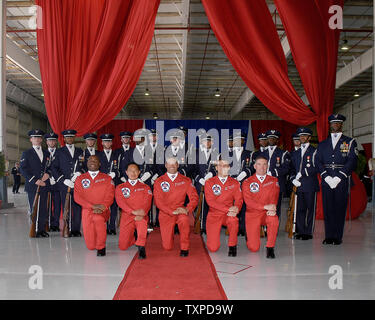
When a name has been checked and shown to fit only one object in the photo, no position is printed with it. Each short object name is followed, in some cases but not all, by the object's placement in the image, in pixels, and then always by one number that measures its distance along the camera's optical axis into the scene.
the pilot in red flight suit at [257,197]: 4.84
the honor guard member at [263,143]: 6.70
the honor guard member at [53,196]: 6.32
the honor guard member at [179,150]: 6.62
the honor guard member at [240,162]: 6.36
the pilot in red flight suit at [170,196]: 4.96
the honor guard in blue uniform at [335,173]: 5.29
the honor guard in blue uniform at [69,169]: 6.05
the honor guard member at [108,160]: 6.68
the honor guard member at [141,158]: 6.59
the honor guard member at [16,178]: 16.72
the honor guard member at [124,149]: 6.79
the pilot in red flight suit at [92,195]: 4.90
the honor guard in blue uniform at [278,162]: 6.20
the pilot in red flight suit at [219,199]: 4.93
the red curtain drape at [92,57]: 6.20
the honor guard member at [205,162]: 6.42
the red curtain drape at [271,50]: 6.12
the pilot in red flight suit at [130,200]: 4.88
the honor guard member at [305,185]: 5.71
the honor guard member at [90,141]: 7.02
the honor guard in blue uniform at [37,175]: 6.03
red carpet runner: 3.15
